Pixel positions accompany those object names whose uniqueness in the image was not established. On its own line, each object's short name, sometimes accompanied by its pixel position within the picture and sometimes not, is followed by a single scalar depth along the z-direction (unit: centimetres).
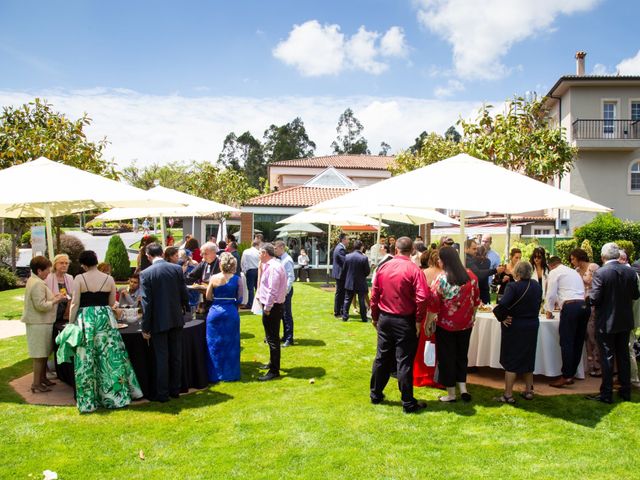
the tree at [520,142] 1769
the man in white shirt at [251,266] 1325
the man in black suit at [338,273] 1251
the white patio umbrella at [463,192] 614
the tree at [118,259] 2042
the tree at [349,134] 10625
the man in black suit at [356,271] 1162
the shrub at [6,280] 1944
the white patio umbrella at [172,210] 1088
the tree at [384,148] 11738
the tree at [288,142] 9290
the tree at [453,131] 9404
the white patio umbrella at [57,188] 677
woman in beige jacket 659
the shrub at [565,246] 2103
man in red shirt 598
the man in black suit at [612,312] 628
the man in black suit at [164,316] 623
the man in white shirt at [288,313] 955
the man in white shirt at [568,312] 695
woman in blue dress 705
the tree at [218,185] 3997
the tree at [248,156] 9261
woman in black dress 618
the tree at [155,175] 7356
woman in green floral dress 605
